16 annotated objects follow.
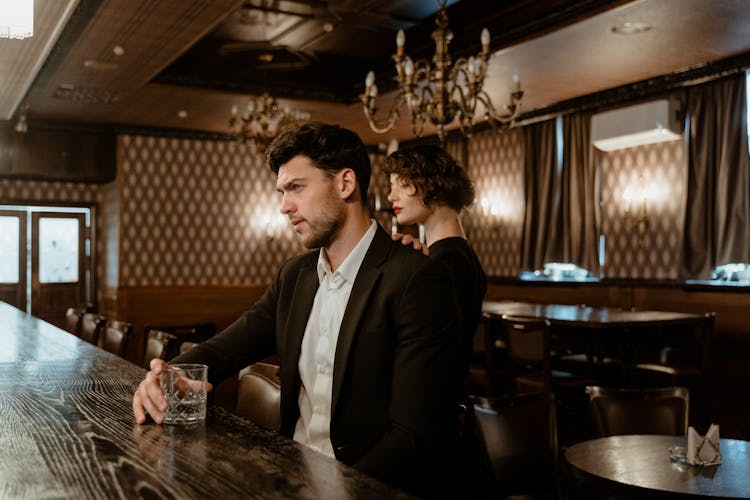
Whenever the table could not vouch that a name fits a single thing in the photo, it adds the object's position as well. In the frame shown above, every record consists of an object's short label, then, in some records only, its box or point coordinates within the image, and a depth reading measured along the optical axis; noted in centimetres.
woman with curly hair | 258
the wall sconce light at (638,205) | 775
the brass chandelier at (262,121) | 728
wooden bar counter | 104
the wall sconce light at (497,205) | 945
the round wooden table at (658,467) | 213
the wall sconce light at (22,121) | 849
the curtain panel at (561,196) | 834
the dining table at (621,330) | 521
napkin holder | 235
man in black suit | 159
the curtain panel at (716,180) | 686
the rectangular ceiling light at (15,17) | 265
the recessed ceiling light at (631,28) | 573
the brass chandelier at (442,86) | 490
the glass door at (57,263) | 1023
